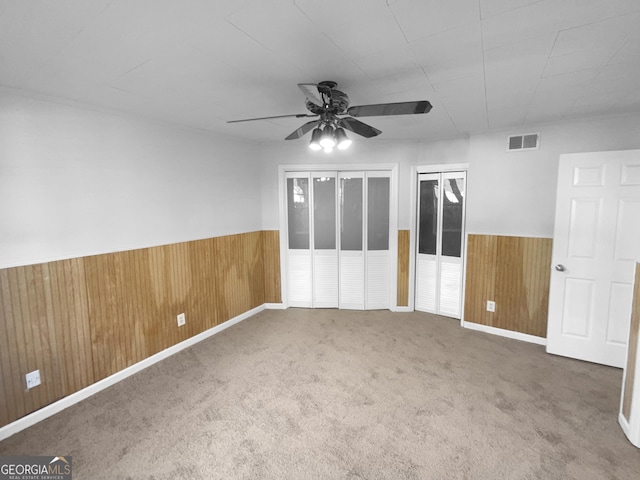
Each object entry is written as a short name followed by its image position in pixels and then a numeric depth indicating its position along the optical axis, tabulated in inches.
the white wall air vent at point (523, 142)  129.0
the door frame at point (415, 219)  152.9
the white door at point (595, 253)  107.5
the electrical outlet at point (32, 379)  86.9
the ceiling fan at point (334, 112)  69.5
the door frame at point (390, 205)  164.4
